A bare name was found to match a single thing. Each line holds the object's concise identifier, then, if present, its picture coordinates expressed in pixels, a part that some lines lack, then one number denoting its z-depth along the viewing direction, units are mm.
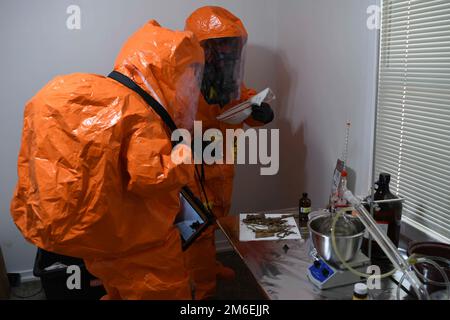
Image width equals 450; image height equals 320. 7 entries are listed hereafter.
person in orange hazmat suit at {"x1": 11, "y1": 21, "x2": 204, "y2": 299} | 1136
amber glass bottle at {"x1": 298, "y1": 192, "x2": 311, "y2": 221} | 1644
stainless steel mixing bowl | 1095
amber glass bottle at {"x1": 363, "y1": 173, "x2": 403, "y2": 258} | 1292
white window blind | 1251
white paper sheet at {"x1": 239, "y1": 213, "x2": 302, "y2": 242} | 1498
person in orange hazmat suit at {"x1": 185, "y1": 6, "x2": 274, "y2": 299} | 1896
